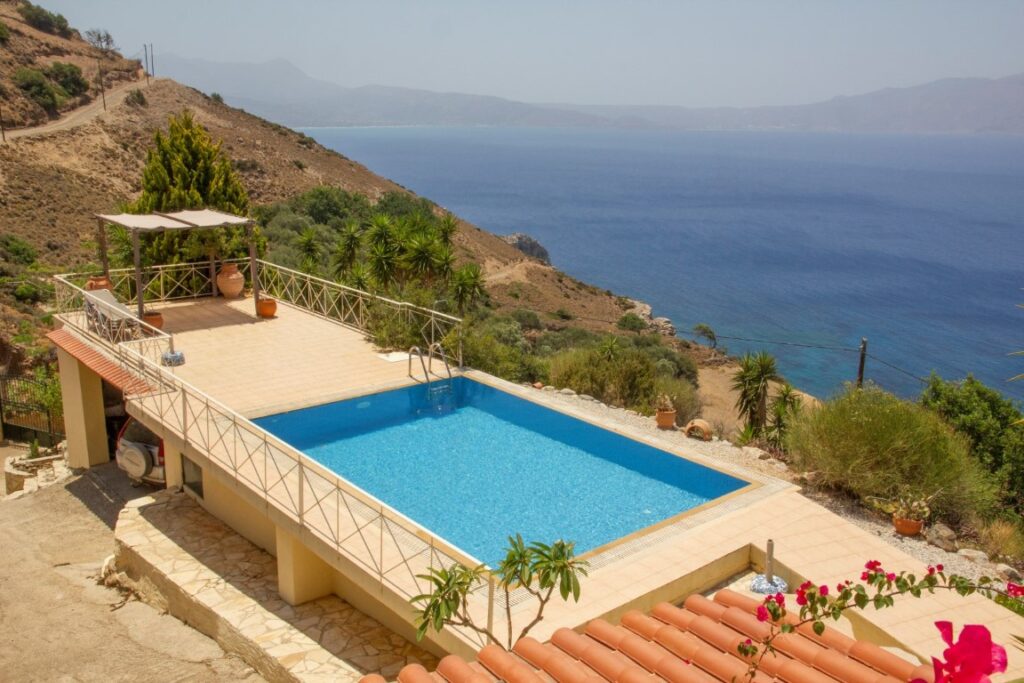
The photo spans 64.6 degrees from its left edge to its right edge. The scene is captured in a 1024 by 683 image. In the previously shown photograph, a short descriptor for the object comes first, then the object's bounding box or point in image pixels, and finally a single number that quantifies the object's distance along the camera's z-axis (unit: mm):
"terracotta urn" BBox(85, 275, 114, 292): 15185
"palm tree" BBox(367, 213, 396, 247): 18109
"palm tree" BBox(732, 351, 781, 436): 17641
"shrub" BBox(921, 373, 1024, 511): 15336
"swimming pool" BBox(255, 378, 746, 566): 9703
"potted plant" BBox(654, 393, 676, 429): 12820
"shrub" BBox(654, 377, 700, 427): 16953
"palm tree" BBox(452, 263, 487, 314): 17719
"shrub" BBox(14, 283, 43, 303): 27141
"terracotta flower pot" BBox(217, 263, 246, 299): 17531
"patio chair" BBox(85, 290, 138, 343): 13023
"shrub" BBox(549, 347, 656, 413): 15992
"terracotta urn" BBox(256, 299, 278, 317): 16234
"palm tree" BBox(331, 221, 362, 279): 20172
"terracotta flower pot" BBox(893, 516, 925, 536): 9328
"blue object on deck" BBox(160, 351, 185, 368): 13047
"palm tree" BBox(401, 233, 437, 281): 17812
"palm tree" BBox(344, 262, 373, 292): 18419
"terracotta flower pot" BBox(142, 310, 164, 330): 14625
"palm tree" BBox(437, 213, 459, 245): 19702
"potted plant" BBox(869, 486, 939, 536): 9359
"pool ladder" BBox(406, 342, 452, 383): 13781
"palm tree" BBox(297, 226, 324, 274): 21453
